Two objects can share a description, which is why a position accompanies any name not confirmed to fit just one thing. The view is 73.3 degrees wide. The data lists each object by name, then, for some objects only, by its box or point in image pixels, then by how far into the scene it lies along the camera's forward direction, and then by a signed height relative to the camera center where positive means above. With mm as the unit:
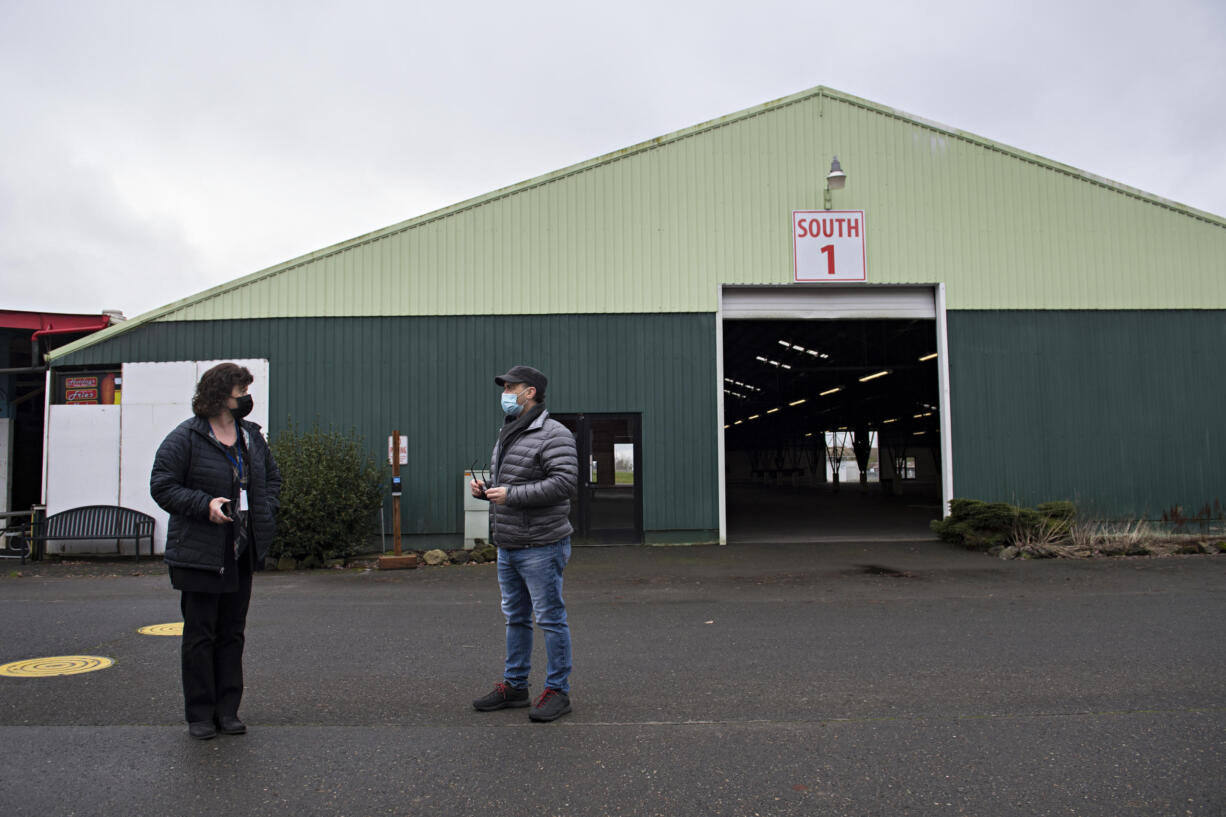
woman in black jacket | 4133 -371
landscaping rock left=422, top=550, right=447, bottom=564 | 12367 -1516
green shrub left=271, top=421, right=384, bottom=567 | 11969 -611
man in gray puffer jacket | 4383 -393
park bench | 13328 -1008
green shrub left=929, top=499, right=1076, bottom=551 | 12477 -1147
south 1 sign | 14383 +3597
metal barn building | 14148 +2506
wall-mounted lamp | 13828 +4609
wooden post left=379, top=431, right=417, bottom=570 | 12000 -1455
